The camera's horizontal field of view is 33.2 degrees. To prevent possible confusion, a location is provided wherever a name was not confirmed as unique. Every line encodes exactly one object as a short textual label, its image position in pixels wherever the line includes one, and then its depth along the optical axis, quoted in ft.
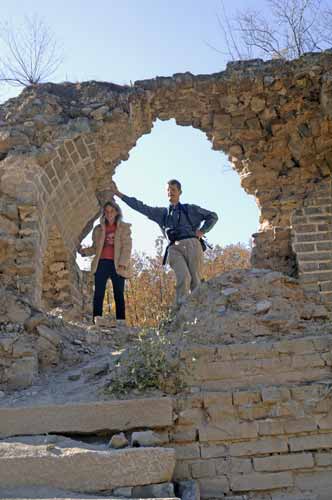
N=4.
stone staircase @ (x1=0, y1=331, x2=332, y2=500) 10.07
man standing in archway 19.81
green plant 12.09
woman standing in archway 20.89
